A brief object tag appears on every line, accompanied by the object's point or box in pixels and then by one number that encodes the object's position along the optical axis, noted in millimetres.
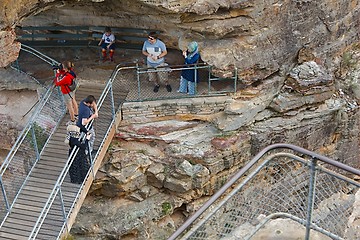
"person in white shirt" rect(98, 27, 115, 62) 11633
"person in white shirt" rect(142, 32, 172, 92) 10506
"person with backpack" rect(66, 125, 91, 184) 8727
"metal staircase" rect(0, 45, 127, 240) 8734
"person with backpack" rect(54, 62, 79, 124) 9438
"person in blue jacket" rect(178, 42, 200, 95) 10538
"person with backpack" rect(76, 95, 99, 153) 8648
